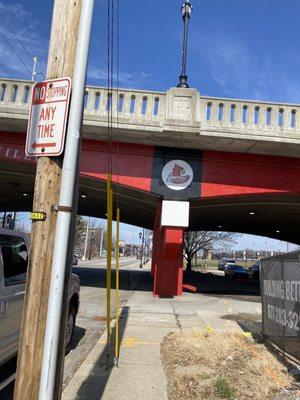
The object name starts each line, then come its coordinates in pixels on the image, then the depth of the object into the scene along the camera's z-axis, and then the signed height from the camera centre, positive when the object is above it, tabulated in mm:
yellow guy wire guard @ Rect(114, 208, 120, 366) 6559 +19
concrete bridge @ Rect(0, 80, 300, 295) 15430 +4508
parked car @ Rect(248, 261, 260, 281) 44344 +307
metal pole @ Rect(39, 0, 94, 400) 3221 +419
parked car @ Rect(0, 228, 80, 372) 5738 -338
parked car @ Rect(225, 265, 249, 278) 43000 +313
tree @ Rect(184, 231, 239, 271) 51781 +3987
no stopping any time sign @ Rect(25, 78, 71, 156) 3486 +1128
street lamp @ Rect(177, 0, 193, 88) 16438 +8830
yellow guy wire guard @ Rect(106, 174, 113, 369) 5699 +449
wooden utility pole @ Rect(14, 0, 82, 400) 3234 +50
